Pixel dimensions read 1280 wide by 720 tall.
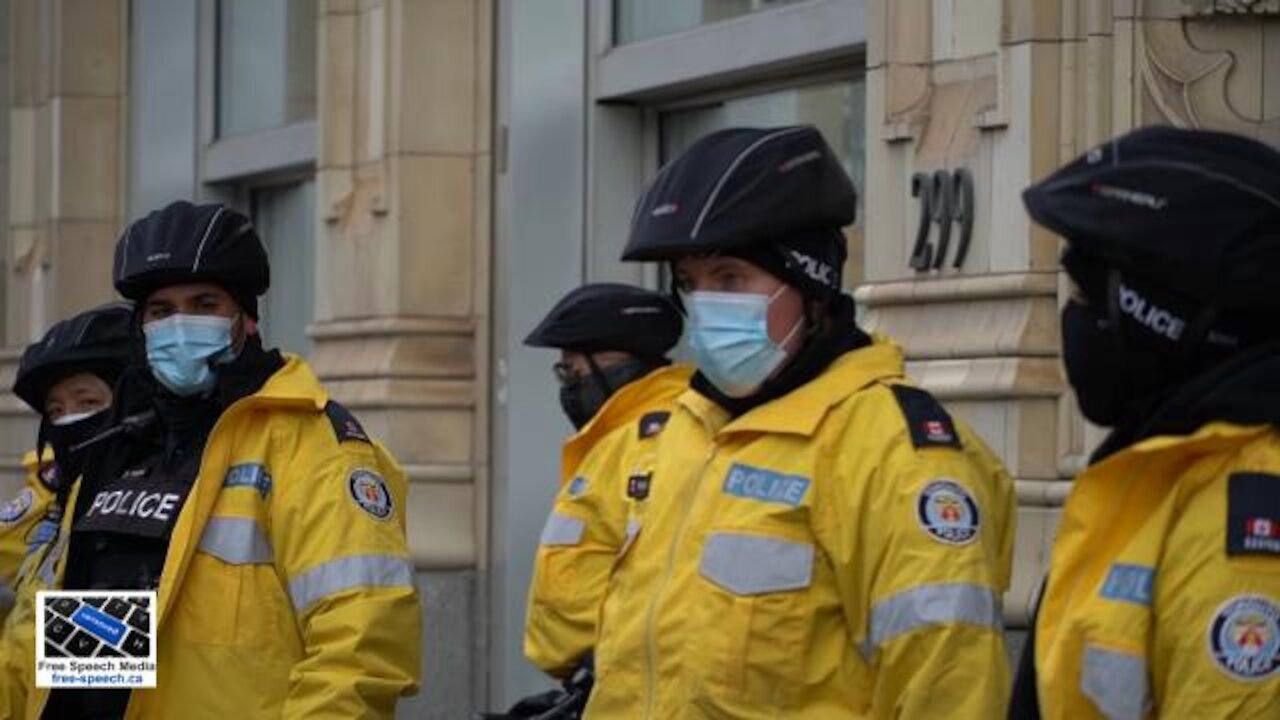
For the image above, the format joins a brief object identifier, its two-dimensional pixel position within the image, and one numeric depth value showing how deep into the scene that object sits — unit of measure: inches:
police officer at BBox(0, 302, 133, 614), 293.7
